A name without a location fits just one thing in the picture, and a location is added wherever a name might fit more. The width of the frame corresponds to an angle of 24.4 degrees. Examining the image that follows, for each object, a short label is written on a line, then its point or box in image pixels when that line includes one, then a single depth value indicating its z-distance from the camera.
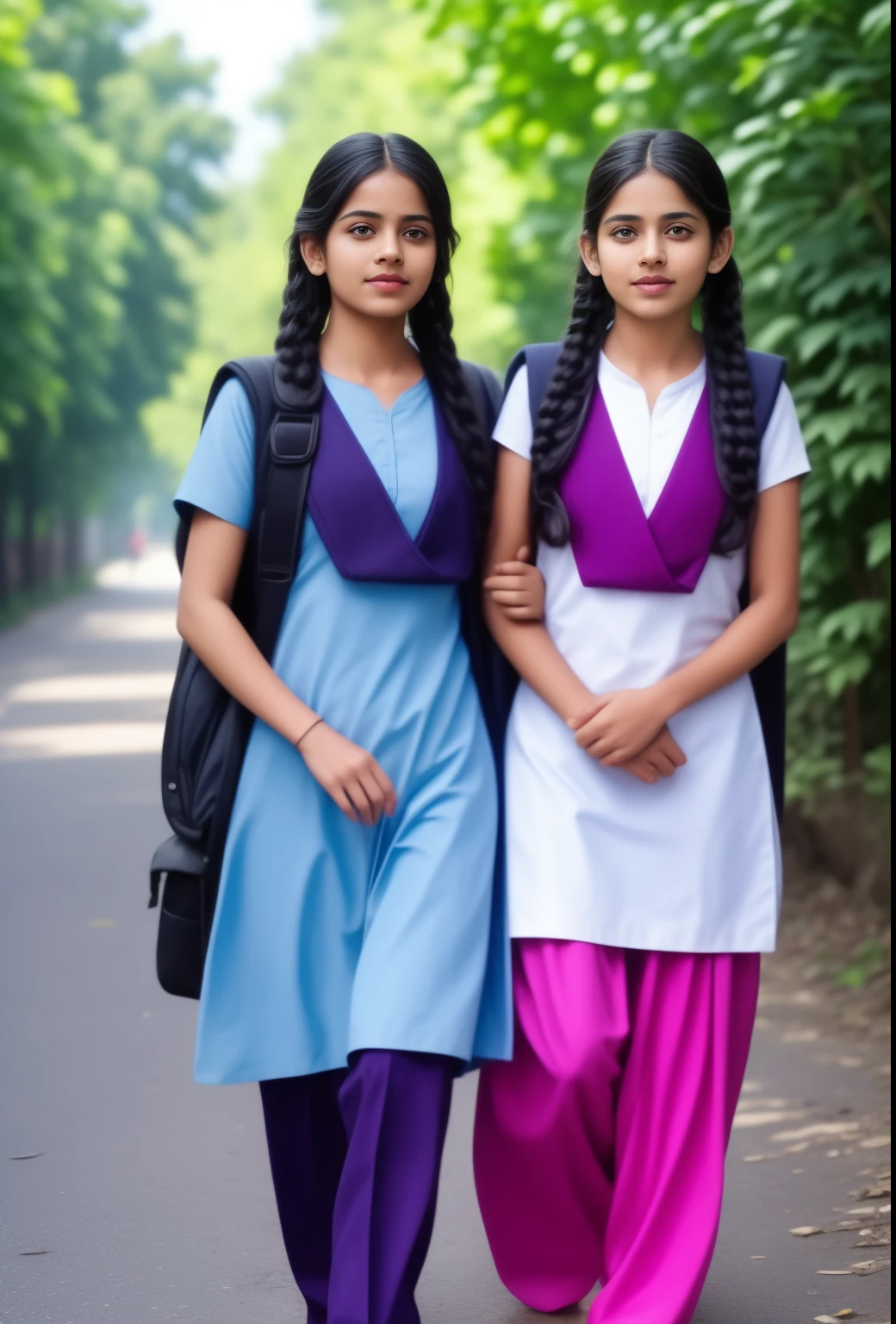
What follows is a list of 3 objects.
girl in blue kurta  3.50
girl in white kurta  3.63
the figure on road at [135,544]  64.31
